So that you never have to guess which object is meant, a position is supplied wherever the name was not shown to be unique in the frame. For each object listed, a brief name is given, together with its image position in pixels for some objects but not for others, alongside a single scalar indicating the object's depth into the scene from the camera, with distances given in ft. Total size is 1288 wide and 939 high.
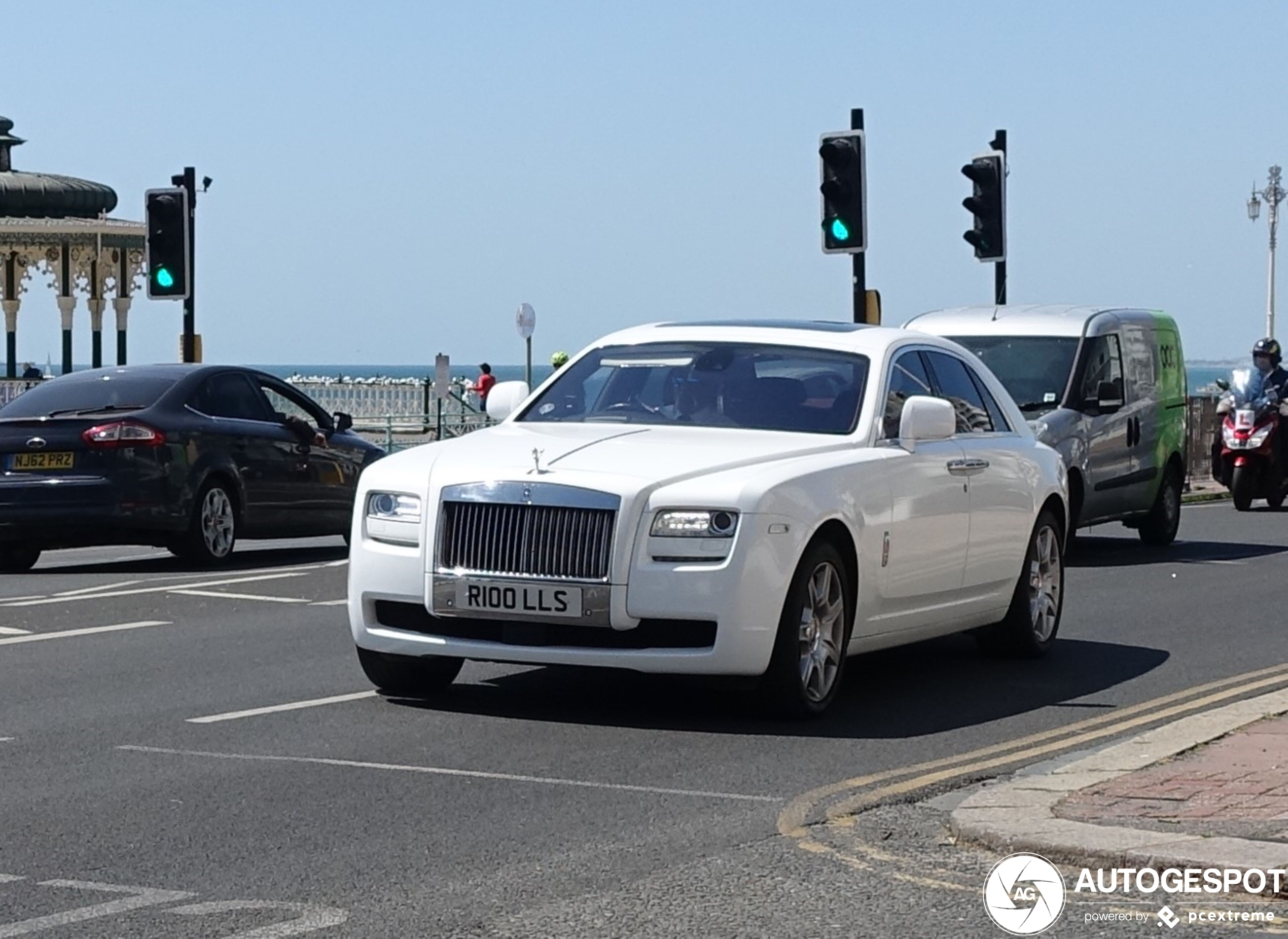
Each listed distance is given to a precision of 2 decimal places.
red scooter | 83.66
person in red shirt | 140.66
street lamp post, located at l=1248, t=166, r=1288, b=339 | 195.52
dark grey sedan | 55.88
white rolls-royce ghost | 30.63
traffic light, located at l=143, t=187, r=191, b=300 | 86.38
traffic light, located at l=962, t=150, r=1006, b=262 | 87.30
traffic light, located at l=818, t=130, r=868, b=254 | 78.07
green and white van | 60.70
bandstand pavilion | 143.33
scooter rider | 84.28
